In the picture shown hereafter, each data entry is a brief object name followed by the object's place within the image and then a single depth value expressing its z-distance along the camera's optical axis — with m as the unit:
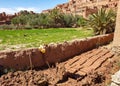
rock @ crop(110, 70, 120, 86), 1.79
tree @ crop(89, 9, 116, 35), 5.06
